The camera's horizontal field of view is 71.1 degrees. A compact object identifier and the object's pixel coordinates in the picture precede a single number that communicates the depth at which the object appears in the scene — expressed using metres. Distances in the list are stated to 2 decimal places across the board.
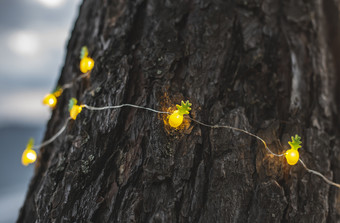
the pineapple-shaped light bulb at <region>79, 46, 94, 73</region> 1.02
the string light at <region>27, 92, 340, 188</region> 0.79
